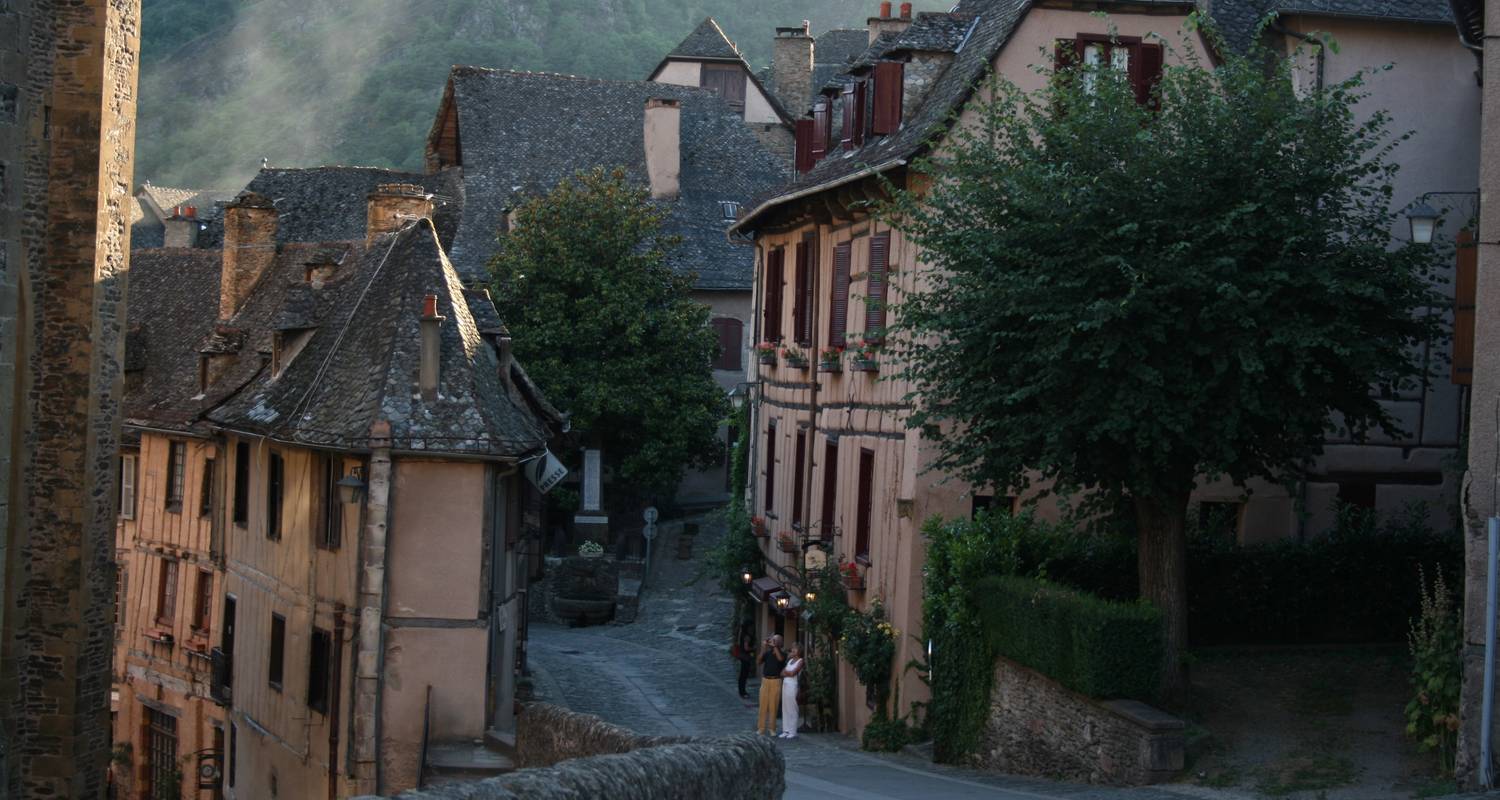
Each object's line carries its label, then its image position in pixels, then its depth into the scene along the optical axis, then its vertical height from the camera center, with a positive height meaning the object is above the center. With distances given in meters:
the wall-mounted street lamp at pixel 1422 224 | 18.08 +1.87
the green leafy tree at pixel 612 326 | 41.69 +1.10
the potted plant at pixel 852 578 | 25.16 -2.65
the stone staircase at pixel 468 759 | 21.27 -4.59
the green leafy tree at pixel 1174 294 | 17.34 +1.04
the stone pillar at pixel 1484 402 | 15.55 +0.12
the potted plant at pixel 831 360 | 26.55 +0.36
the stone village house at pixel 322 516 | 21.83 -2.13
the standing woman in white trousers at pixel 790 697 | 24.97 -4.29
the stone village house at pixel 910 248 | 22.91 +2.23
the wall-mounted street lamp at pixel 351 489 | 21.61 -1.51
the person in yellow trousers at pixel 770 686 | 25.08 -4.17
